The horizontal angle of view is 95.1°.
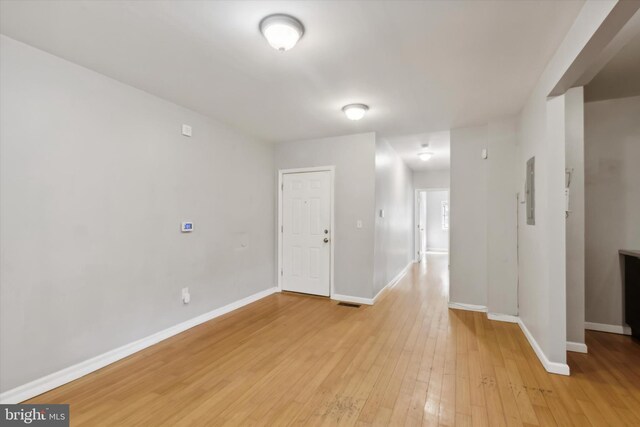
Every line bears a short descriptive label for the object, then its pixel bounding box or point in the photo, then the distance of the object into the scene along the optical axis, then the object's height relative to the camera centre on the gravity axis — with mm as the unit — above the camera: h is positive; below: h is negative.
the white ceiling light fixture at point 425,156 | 5977 +1248
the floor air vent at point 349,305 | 4234 -1310
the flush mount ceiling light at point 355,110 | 3312 +1194
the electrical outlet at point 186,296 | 3369 -950
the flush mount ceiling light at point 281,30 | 1861 +1204
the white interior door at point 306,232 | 4680 -286
